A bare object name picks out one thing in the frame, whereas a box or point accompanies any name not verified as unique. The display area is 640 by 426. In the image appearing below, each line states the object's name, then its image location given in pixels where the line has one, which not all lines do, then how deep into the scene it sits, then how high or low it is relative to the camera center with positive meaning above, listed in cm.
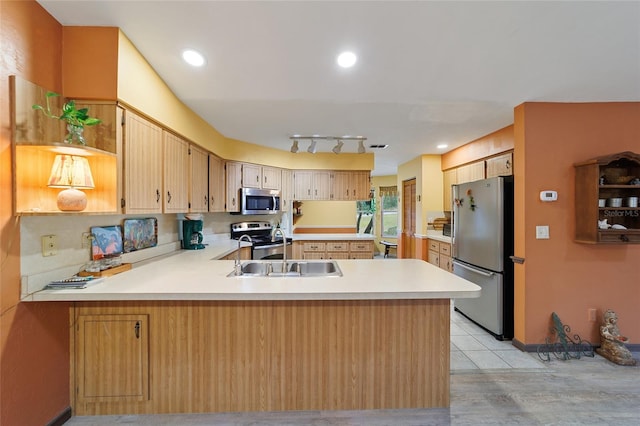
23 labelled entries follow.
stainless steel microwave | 427 +21
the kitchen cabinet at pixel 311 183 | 520 +58
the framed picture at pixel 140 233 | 244 -19
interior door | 598 -13
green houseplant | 155 +54
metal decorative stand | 263 -128
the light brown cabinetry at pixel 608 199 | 251 +12
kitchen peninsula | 182 -93
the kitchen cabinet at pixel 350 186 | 523 +52
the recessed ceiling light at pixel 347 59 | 194 +111
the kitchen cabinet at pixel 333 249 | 498 -65
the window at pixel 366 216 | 806 -8
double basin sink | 234 -50
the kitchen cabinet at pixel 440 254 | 445 -71
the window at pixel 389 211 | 784 +6
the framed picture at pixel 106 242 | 203 -21
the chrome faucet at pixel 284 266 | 232 -45
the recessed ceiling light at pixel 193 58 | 193 +113
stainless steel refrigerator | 296 -42
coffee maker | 347 -27
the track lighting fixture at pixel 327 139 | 383 +108
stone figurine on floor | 249 -121
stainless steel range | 421 -42
